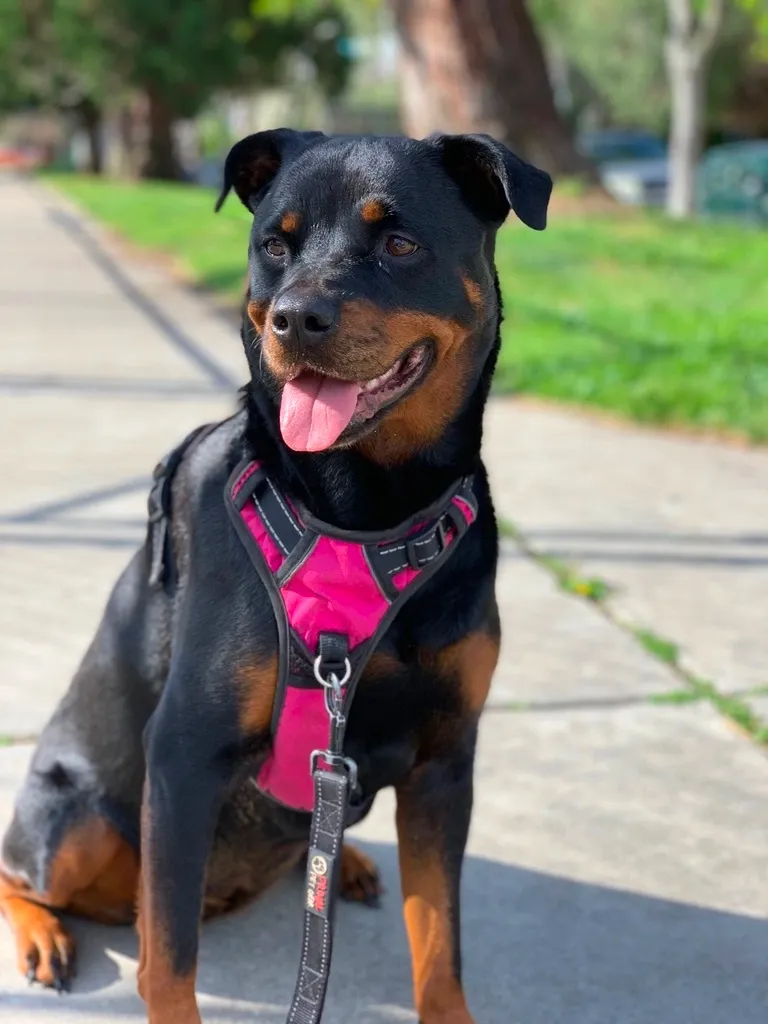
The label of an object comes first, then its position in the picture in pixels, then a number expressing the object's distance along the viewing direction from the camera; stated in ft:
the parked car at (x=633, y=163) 92.27
